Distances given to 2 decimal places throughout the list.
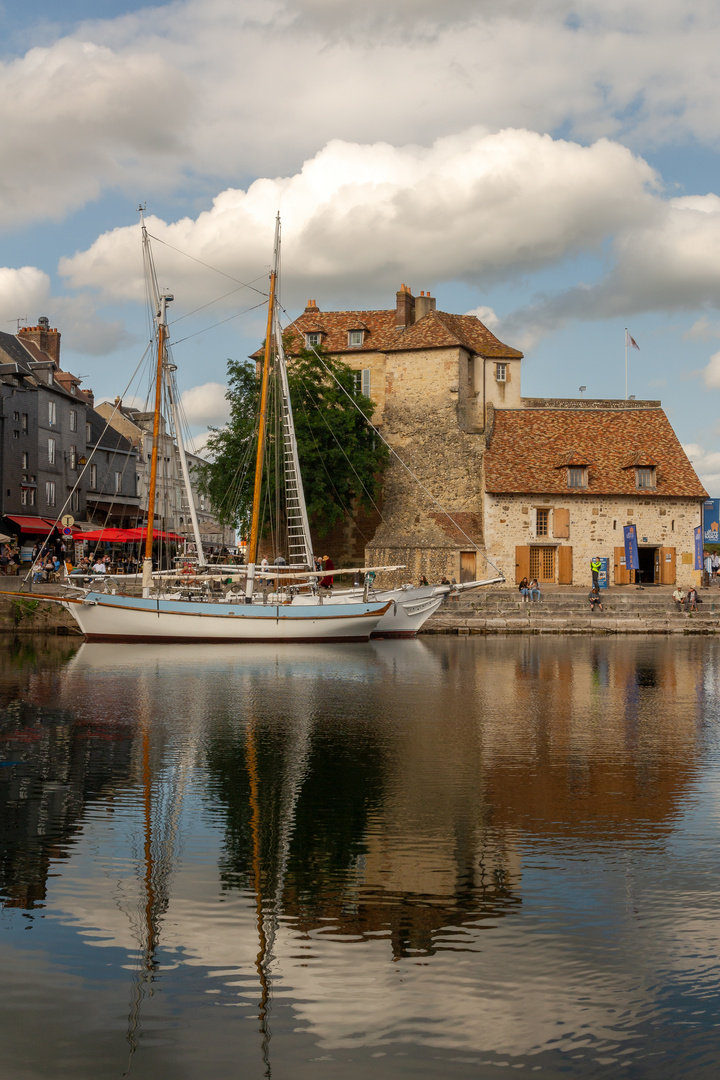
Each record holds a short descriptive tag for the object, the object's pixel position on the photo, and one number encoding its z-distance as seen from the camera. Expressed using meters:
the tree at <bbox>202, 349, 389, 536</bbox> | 52.19
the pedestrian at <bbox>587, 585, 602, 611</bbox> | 45.09
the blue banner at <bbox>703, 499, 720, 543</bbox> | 54.56
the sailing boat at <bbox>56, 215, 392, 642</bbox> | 36.72
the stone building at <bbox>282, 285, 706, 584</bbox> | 53.62
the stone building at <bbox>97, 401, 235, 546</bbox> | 78.81
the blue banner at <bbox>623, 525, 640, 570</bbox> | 51.97
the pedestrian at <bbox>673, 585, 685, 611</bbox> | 46.25
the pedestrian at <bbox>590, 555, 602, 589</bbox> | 49.81
